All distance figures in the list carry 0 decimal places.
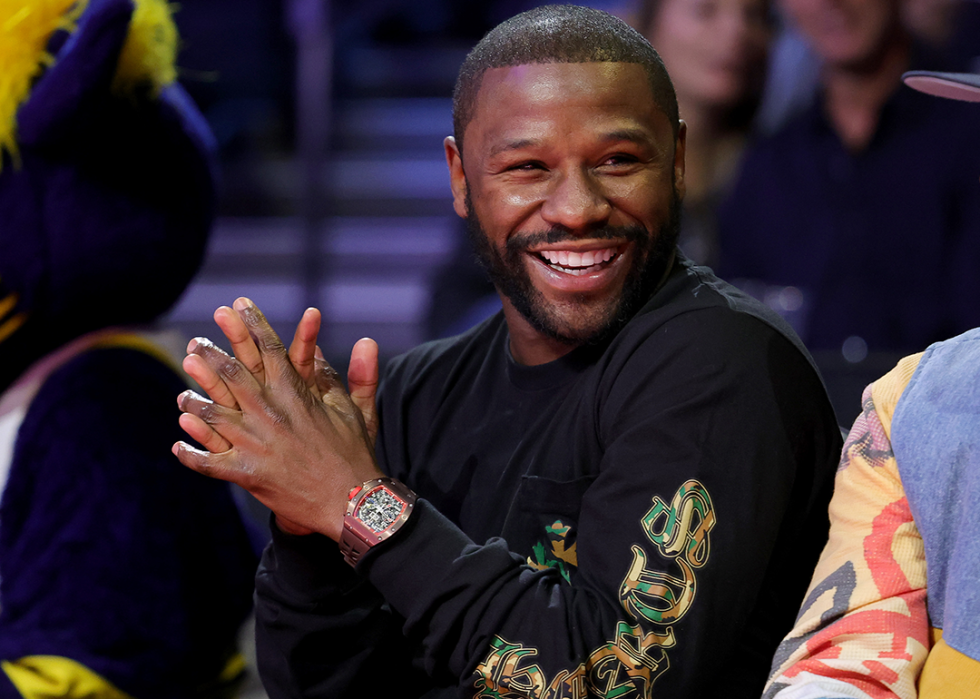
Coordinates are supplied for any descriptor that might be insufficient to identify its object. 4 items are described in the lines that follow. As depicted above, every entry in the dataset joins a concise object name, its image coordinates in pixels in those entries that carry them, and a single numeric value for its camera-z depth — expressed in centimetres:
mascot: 443
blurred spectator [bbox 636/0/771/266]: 605
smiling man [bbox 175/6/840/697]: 416
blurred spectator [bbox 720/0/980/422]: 550
